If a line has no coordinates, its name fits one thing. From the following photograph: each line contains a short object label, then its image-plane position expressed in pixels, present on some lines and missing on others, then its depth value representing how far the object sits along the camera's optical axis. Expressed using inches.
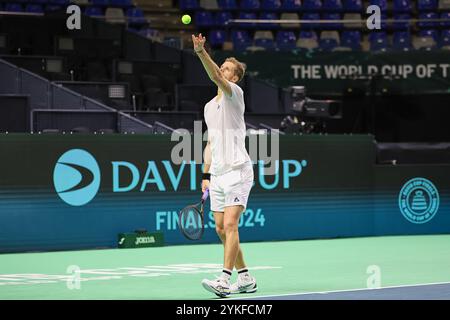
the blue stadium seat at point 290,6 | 1085.8
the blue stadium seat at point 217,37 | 1011.3
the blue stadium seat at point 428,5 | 1085.8
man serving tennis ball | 383.6
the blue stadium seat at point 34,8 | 949.8
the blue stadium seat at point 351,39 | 1014.5
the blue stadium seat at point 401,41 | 925.6
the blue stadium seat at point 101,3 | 997.8
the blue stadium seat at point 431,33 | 1010.4
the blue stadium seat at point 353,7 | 1096.2
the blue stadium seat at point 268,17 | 1055.8
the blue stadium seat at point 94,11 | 993.5
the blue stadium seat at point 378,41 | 982.4
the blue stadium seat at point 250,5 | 1087.0
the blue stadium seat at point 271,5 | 1088.8
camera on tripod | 733.9
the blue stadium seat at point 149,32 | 956.0
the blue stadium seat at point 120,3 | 1007.0
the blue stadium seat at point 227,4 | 1082.1
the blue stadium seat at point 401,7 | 1091.7
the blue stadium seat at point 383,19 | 1028.1
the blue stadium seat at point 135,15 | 983.6
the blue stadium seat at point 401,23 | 1052.5
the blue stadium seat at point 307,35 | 1053.8
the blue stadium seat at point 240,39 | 977.8
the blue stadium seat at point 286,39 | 1024.9
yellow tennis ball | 467.0
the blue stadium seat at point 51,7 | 947.3
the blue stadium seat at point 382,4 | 1055.6
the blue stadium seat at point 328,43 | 1024.9
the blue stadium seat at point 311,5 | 1094.4
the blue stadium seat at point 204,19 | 1043.1
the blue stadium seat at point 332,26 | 1060.5
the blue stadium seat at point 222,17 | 1054.4
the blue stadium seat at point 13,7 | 949.2
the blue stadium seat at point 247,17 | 1040.2
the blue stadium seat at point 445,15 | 1069.5
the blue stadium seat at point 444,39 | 981.2
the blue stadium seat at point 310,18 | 1066.1
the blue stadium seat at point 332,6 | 1096.2
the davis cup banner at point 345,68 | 868.6
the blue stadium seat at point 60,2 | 956.6
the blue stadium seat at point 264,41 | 1000.9
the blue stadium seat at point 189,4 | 1064.2
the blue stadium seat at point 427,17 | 1031.1
